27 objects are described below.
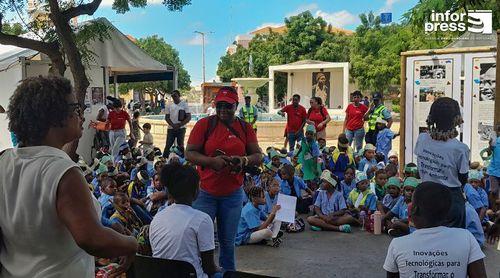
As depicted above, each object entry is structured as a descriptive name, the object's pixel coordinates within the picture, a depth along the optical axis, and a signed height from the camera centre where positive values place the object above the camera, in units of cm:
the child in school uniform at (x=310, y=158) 891 -90
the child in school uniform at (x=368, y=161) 858 -97
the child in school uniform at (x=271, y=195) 679 -119
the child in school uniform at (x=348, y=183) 775 -116
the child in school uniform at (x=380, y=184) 754 -115
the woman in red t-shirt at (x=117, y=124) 1154 -40
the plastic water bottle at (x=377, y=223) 657 -148
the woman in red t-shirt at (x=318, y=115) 1187 -23
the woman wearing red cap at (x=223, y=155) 379 -36
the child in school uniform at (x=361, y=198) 704 -127
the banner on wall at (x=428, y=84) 884 +34
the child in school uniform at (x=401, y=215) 627 -135
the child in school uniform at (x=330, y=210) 686 -141
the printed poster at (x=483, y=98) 850 +10
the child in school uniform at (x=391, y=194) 675 -115
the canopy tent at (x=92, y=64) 1080 +92
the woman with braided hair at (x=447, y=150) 386 -34
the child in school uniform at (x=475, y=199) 644 -116
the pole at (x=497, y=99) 779 +6
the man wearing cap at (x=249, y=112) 1330 -18
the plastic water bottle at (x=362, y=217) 690 -148
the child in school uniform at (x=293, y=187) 788 -123
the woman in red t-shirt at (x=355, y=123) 1142 -40
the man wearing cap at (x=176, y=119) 1179 -30
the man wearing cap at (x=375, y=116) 1079 -24
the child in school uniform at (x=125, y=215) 498 -105
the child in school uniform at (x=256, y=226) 613 -141
